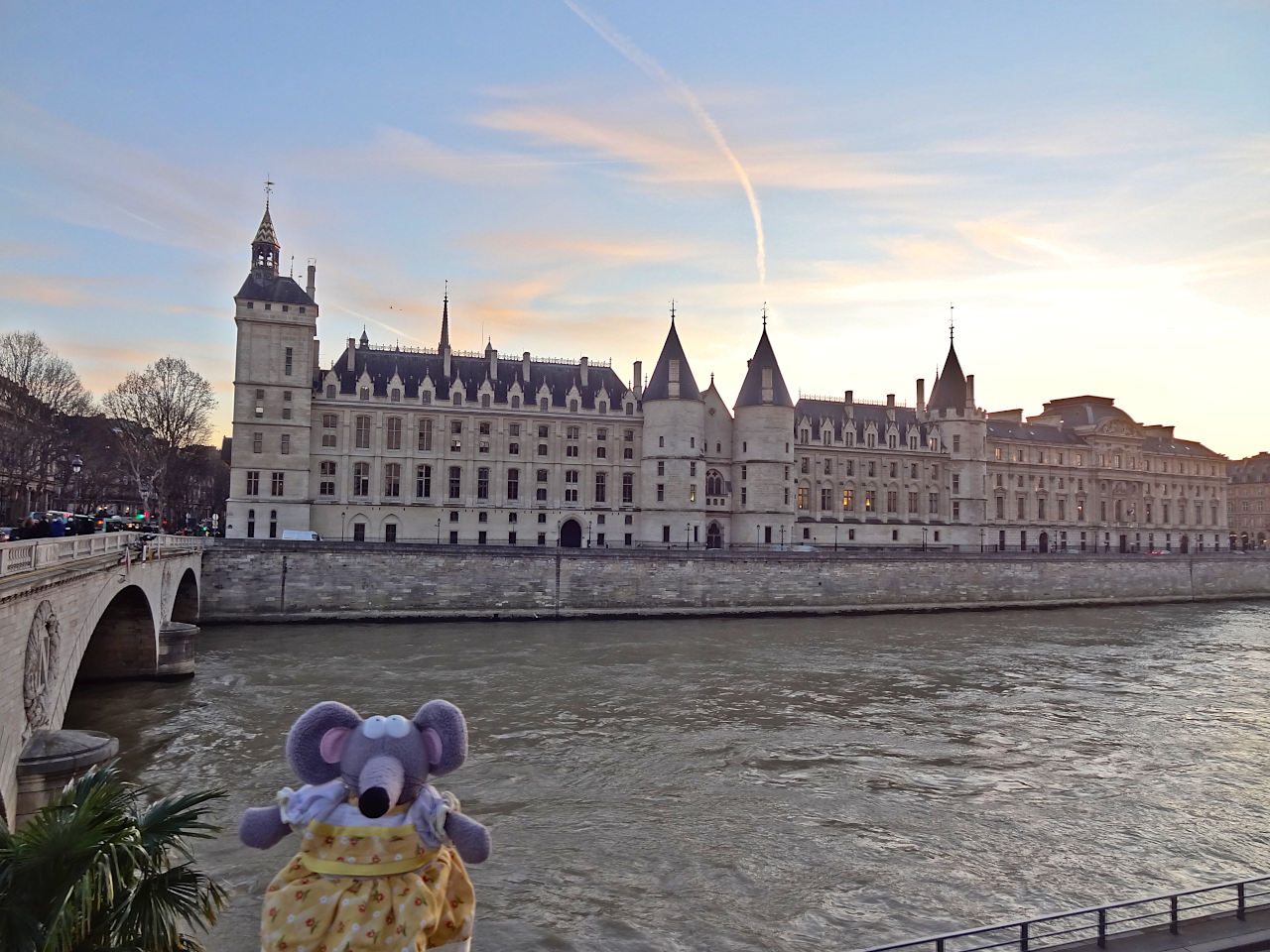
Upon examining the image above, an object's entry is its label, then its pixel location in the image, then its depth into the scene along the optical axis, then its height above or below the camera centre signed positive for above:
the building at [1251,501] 115.94 +3.87
